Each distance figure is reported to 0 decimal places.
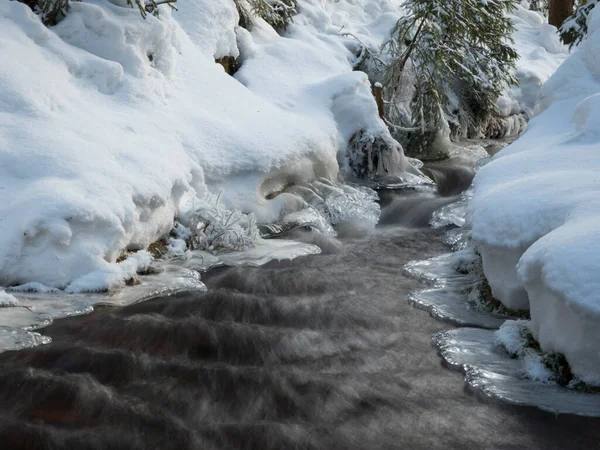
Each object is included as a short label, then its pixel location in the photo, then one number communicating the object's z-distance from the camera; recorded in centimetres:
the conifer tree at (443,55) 1155
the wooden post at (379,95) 1141
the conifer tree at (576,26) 1035
